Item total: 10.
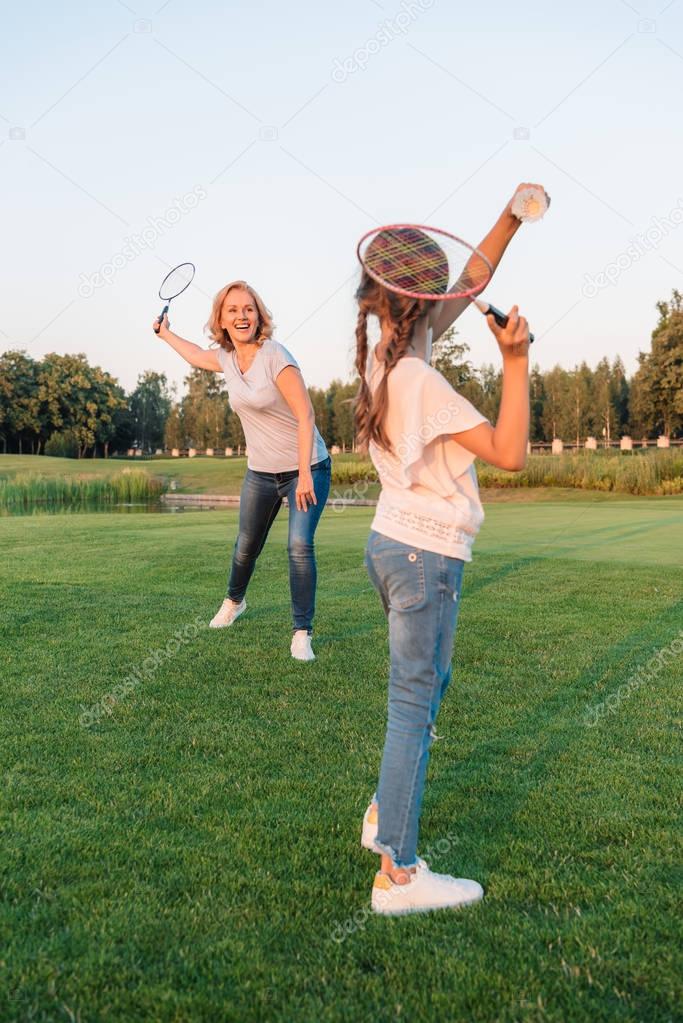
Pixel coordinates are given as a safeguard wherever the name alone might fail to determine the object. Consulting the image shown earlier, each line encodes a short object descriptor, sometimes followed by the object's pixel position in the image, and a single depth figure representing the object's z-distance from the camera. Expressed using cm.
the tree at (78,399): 7612
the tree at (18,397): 7375
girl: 284
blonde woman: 627
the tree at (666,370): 5300
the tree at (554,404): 7350
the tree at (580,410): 7125
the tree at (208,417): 9062
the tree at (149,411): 10356
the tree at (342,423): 7669
